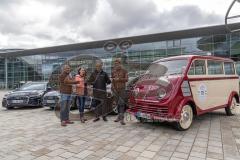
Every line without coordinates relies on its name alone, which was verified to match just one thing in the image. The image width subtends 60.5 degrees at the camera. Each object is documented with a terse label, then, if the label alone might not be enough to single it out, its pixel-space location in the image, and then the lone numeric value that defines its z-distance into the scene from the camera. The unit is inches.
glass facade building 903.7
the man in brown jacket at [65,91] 238.1
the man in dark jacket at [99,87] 251.4
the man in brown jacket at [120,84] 237.6
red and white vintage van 193.6
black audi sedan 389.7
